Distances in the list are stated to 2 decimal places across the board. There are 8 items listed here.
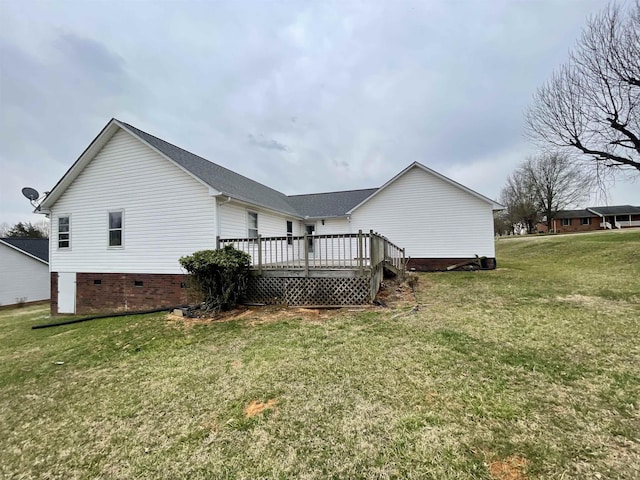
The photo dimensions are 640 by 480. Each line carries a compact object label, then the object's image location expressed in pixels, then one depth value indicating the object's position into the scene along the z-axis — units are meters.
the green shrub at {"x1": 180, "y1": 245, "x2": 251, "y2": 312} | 7.50
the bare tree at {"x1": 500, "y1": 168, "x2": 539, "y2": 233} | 40.16
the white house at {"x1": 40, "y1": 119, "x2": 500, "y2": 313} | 10.09
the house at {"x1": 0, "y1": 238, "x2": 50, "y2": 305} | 21.03
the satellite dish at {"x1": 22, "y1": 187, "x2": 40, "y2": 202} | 12.03
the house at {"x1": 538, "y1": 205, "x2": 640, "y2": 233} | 43.91
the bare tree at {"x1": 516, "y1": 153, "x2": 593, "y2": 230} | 35.91
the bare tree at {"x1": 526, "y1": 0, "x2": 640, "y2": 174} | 11.03
